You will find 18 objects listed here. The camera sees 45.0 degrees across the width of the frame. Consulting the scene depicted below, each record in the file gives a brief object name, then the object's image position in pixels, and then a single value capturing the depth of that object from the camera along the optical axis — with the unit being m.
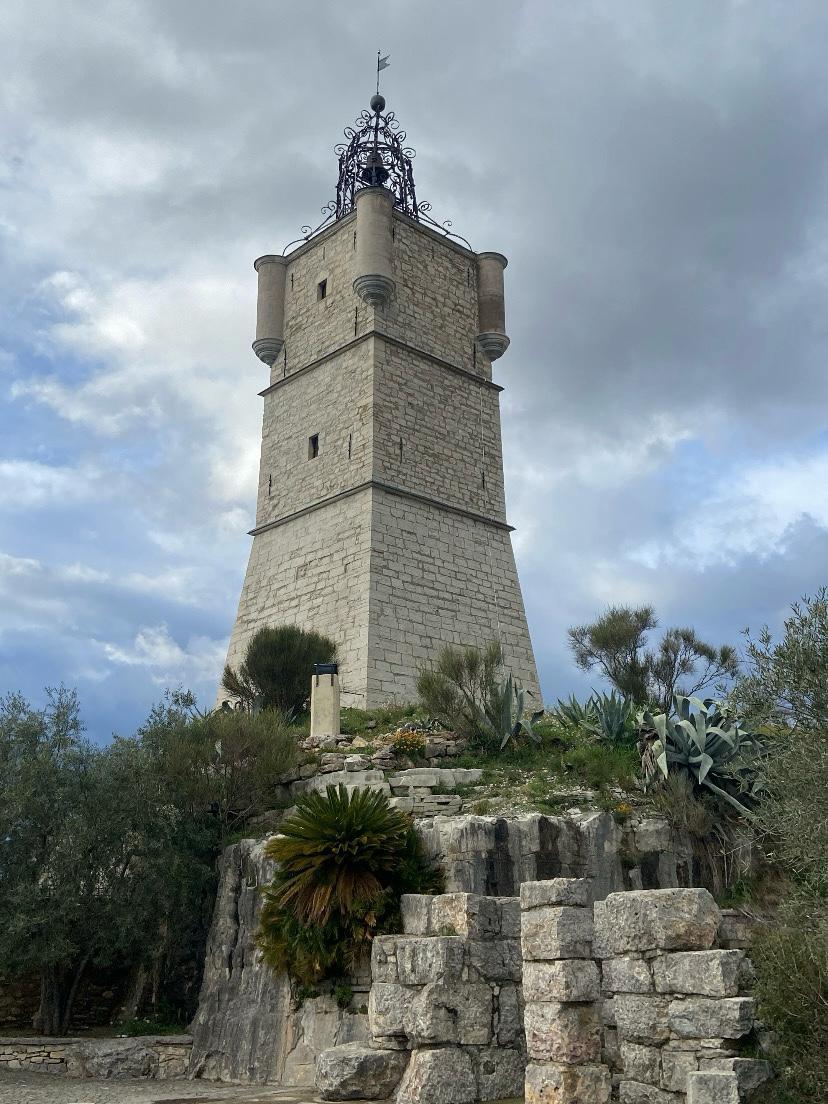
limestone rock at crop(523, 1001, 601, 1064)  7.13
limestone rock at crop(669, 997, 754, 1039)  6.26
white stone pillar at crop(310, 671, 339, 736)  15.46
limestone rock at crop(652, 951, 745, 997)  6.37
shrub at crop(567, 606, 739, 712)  20.23
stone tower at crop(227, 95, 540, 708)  21.11
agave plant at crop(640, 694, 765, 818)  12.72
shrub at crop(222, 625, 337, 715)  19.17
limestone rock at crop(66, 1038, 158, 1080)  12.28
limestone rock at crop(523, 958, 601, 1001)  7.24
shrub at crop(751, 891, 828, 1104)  6.17
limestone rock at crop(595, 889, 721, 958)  6.69
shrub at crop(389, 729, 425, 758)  14.29
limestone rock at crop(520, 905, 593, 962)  7.36
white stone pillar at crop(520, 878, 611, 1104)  7.08
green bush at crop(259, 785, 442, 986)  10.51
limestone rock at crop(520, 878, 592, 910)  7.52
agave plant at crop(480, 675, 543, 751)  14.80
